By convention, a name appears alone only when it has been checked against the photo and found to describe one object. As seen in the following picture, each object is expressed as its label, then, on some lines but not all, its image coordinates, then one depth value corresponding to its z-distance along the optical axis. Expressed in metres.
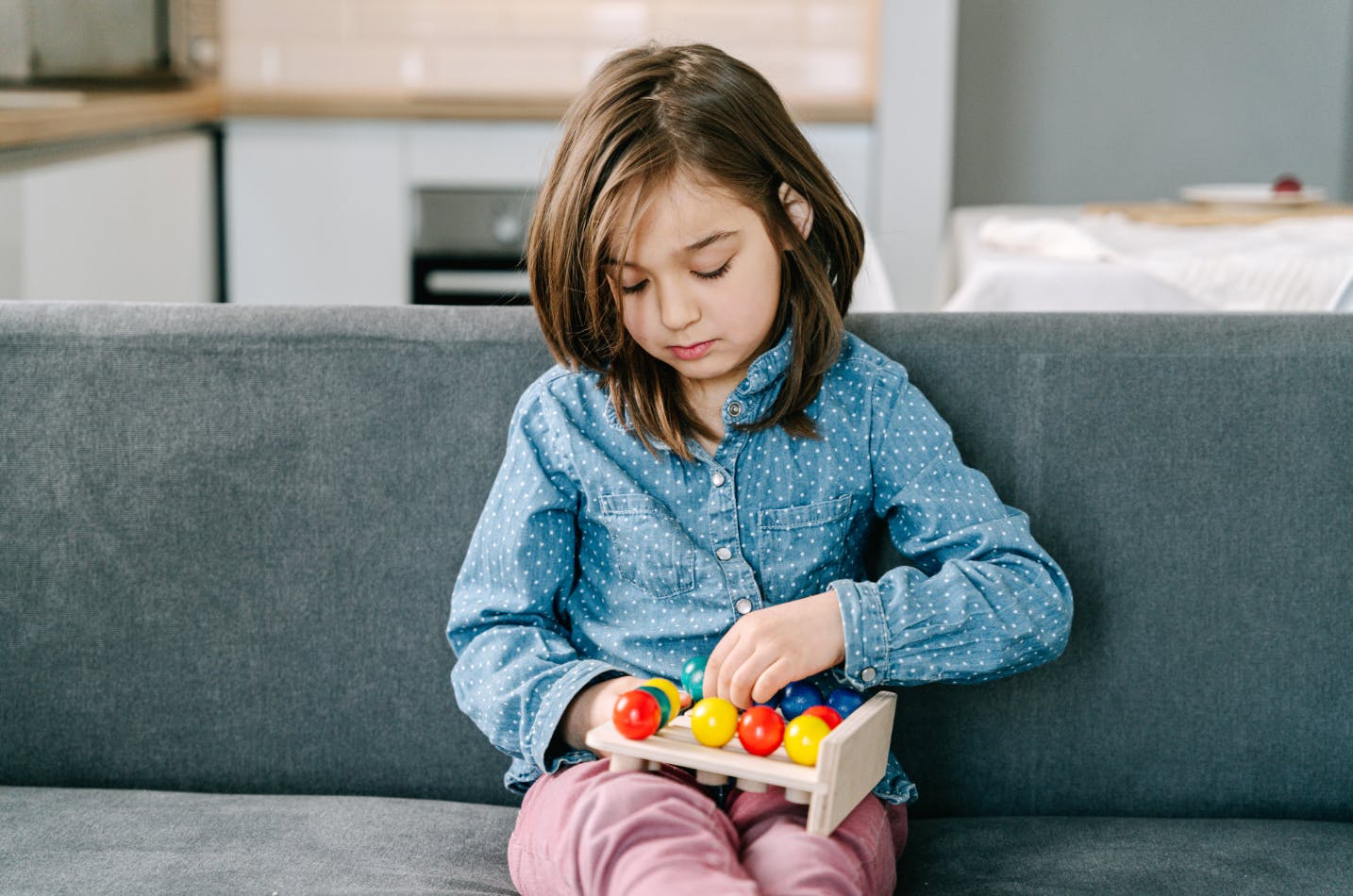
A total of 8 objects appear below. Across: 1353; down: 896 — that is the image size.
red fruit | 2.90
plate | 2.75
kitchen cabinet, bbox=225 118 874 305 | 3.62
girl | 1.05
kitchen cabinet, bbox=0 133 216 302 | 2.45
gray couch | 1.23
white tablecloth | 1.87
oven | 3.63
